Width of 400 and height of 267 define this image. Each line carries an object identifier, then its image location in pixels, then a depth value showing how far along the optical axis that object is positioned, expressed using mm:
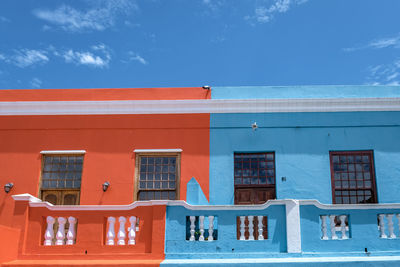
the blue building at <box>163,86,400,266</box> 10555
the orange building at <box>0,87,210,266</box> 10727
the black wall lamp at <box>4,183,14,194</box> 10719
